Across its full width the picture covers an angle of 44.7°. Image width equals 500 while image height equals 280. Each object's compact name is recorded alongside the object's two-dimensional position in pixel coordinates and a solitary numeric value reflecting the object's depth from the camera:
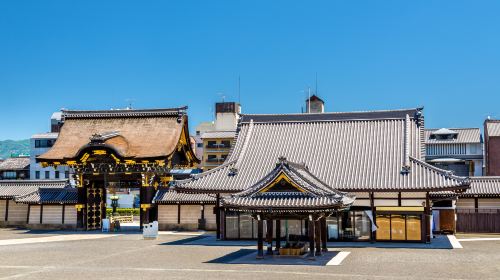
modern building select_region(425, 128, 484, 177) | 94.94
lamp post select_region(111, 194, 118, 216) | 83.45
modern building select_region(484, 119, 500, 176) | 85.94
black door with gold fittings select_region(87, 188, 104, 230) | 57.72
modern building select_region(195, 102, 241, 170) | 107.50
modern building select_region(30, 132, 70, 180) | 114.38
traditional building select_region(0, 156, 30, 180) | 114.19
